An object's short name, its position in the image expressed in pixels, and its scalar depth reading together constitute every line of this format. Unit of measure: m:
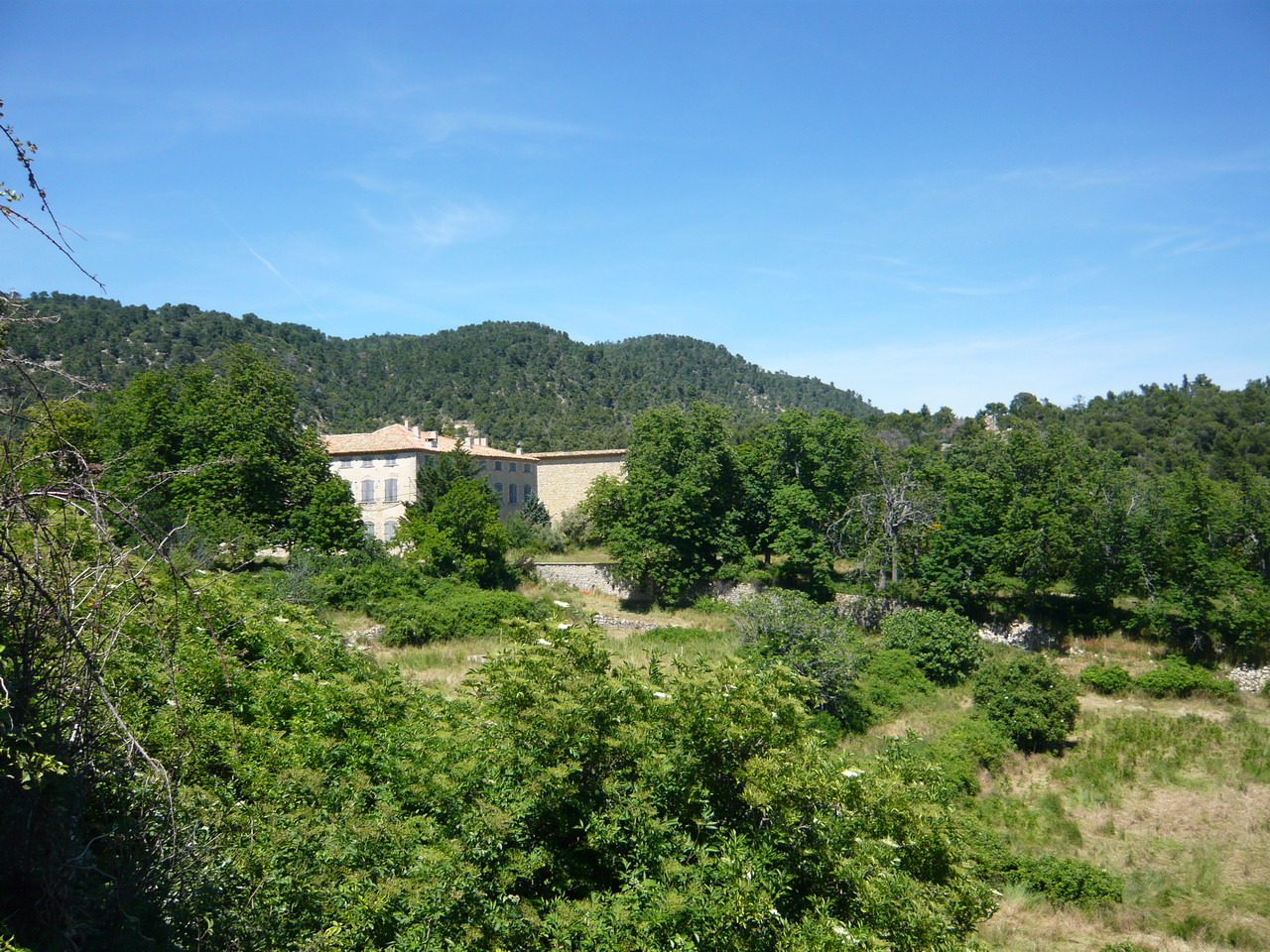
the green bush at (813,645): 22.09
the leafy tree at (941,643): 25.83
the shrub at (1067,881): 13.82
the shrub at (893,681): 23.33
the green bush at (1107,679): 26.16
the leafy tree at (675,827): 7.76
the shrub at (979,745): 19.67
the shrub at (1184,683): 25.53
